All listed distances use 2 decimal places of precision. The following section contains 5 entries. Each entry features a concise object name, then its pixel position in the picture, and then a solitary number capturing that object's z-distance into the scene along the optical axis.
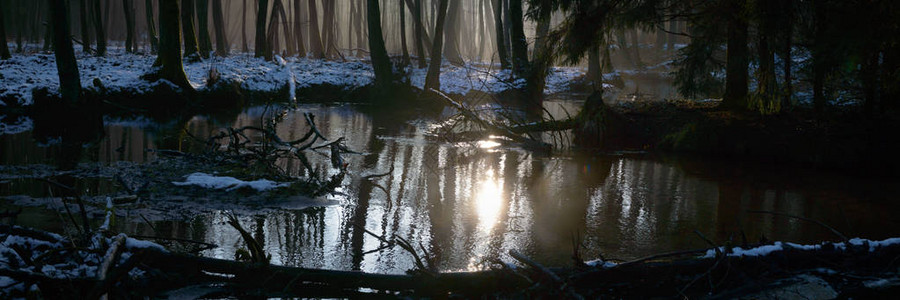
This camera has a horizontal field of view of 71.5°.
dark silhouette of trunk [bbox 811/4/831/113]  11.11
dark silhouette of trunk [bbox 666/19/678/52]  57.50
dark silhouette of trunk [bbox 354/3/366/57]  51.81
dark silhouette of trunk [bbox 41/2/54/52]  32.16
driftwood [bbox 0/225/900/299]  4.35
